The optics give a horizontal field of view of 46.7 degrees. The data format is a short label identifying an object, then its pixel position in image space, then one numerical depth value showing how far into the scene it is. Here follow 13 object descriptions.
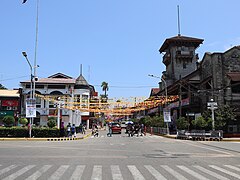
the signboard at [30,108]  29.12
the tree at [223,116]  31.69
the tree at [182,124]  34.66
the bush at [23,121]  43.62
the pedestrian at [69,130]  32.31
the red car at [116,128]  45.50
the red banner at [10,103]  61.38
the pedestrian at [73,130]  33.12
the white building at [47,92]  60.81
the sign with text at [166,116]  36.49
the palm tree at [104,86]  98.50
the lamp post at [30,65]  26.00
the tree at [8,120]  40.31
